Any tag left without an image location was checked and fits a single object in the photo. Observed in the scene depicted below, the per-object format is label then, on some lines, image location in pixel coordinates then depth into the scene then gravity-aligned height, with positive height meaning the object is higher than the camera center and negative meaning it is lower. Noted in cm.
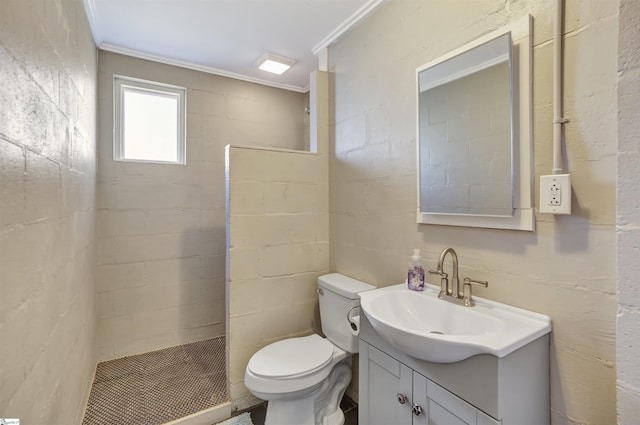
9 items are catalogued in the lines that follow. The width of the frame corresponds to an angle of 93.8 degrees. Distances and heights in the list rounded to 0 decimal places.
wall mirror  112 +33
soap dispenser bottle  144 -30
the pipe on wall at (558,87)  101 +42
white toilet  152 -83
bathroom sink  92 -41
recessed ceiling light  236 +121
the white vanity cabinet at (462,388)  90 -61
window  238 +75
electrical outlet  98 +6
